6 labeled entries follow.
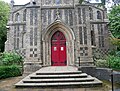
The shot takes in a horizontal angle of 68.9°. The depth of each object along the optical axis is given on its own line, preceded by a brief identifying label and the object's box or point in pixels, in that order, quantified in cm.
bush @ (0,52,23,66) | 836
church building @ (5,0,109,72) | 816
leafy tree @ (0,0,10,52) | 1573
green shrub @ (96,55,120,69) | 717
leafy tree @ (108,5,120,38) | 1056
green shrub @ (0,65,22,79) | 653
